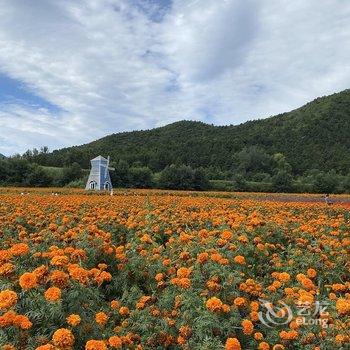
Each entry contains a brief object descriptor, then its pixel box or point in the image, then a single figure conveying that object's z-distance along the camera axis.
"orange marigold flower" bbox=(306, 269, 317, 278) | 4.97
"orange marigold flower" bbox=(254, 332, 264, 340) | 3.66
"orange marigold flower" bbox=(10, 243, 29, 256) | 4.23
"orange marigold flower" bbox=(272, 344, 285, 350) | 3.55
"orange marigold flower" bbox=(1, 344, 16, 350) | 2.93
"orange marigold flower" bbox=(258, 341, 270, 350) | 3.59
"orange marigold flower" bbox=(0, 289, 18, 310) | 3.13
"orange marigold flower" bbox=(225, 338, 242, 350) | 3.21
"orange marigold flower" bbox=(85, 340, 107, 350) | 2.91
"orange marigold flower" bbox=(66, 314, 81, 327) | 3.23
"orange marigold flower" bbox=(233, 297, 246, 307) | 3.97
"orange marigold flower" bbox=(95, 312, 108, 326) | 3.61
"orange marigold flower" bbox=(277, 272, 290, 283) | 4.75
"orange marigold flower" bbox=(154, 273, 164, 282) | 4.75
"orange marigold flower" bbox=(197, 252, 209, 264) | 4.75
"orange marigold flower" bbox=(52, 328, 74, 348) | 2.86
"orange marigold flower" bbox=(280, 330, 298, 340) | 3.68
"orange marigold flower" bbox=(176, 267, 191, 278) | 4.38
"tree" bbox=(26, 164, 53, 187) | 48.94
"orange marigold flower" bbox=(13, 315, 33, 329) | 3.09
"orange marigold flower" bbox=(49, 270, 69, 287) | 3.56
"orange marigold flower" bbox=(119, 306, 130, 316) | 4.08
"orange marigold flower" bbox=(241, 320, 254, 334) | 3.67
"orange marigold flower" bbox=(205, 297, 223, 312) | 3.71
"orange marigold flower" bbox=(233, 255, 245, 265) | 4.89
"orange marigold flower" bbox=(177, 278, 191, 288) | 4.23
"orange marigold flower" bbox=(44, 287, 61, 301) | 3.32
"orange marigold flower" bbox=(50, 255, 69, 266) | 3.85
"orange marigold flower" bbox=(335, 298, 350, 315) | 3.68
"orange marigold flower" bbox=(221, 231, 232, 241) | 5.86
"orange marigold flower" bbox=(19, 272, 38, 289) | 3.34
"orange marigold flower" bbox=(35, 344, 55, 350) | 2.74
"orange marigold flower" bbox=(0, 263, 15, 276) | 3.80
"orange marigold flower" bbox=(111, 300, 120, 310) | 4.33
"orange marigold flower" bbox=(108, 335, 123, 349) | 3.28
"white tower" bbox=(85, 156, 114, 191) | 42.38
